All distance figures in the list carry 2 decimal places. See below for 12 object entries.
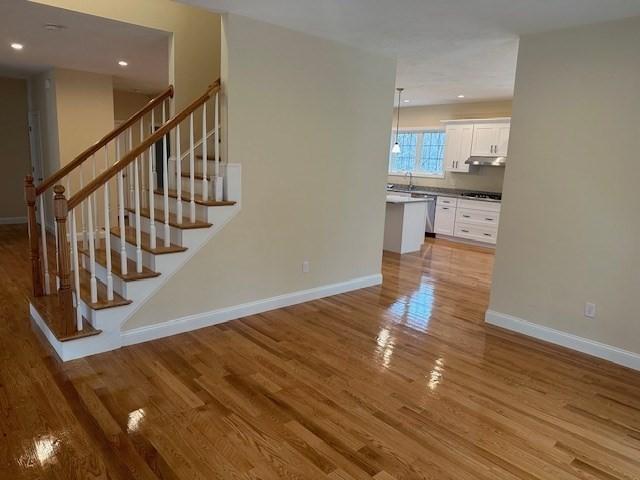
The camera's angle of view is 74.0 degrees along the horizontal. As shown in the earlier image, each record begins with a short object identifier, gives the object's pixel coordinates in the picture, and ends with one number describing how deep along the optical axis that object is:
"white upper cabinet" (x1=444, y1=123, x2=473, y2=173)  7.98
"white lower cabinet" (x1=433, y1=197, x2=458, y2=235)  7.95
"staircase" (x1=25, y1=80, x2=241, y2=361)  2.96
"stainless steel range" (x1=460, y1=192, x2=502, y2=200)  7.70
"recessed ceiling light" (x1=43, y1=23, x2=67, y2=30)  3.90
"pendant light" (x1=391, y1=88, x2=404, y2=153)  6.84
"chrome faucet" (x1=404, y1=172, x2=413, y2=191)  9.32
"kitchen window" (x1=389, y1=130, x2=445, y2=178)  8.85
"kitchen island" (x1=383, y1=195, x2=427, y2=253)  6.55
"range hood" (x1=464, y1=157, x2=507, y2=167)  7.45
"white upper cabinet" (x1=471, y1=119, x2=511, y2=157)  7.40
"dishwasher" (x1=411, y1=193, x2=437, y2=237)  8.27
